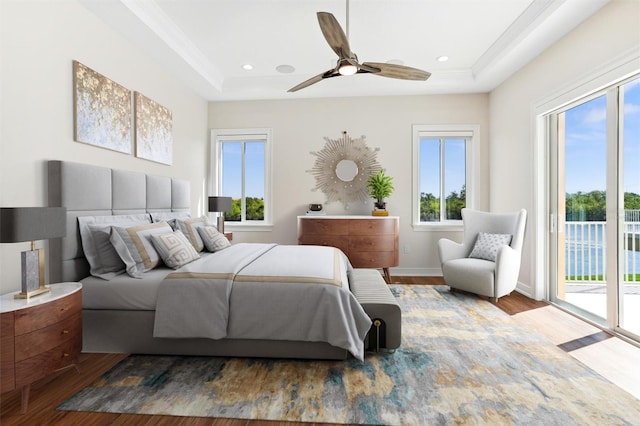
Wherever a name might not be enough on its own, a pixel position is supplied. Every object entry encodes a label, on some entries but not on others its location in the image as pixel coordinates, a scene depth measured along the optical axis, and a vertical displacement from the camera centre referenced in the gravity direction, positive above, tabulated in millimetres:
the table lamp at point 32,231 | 1563 -107
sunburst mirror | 4758 +646
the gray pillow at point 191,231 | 3015 -204
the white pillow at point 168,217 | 3061 -70
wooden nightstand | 1517 -664
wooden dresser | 4164 -375
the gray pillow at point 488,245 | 3607 -417
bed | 1968 -593
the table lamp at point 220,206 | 4125 +62
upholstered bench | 2117 -768
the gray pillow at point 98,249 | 2281 -288
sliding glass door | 2523 +27
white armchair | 3332 -530
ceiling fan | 2098 +1183
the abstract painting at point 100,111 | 2473 +878
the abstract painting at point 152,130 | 3184 +892
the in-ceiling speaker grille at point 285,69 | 4023 +1870
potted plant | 4477 +324
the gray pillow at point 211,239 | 3162 -291
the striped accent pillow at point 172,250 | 2406 -313
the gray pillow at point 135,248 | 2242 -282
